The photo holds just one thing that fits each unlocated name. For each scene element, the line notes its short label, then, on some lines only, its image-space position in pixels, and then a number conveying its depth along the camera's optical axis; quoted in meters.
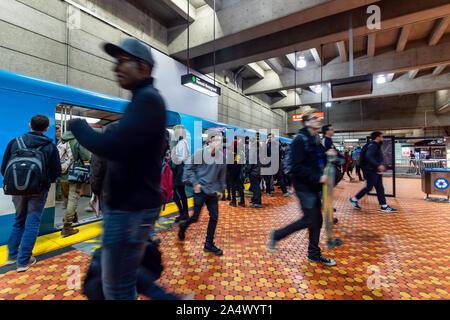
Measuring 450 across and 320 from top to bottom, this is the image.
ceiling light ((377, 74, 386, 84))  10.79
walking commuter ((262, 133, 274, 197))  5.49
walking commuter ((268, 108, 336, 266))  2.19
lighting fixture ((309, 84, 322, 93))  13.21
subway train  2.64
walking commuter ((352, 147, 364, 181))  10.61
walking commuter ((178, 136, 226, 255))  2.54
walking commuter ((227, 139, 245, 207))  5.20
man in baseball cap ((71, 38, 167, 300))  0.88
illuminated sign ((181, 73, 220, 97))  5.81
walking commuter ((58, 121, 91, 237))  3.16
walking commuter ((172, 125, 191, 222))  3.67
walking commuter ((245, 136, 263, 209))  5.14
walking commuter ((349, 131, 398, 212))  4.48
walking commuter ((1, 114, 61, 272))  2.21
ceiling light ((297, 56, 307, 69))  8.71
